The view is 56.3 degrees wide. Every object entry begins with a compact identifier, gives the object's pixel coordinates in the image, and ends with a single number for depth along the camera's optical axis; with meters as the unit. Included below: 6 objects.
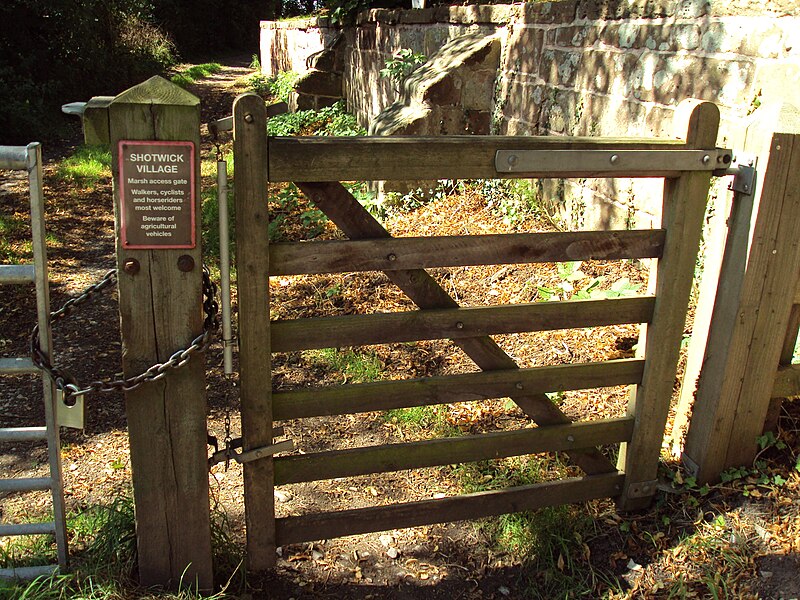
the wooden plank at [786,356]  3.21
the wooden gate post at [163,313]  2.23
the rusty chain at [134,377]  2.40
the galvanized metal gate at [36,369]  2.32
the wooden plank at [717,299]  3.04
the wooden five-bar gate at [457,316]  2.52
